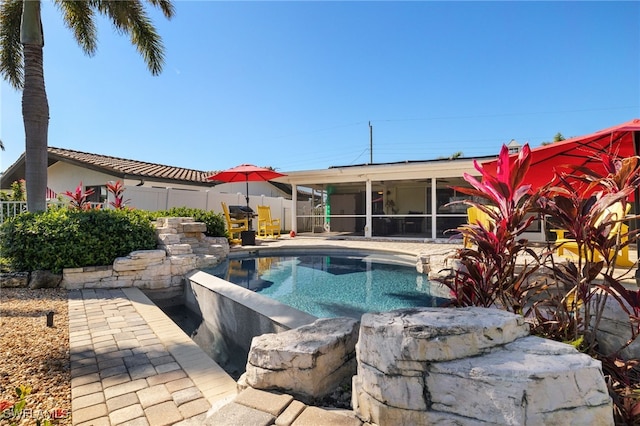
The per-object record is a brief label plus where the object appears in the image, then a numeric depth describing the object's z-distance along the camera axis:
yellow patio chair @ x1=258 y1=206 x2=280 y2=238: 13.17
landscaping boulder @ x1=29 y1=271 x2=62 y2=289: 5.25
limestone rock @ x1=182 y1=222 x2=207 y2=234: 7.48
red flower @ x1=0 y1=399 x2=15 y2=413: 1.35
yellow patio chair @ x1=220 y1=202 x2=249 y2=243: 10.53
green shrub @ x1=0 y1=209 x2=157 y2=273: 5.41
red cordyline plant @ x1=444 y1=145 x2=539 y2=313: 2.07
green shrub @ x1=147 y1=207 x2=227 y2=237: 8.77
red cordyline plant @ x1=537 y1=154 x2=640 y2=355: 1.82
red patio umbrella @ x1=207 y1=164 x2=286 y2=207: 10.83
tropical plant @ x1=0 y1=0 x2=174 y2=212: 6.61
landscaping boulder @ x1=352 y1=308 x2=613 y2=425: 1.24
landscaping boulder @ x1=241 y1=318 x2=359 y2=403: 1.93
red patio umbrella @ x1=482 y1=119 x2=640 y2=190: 3.73
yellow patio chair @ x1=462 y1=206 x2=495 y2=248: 6.61
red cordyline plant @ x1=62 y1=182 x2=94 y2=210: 7.78
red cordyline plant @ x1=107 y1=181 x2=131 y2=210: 9.19
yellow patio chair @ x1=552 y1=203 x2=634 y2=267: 1.93
